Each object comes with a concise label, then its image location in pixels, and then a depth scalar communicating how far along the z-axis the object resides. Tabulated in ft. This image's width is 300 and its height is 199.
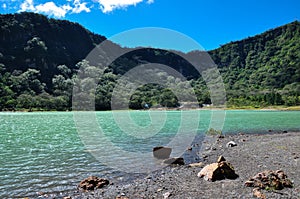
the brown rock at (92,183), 37.58
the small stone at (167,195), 32.14
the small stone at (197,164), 51.83
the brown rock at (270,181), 31.28
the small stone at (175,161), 54.75
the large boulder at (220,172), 37.91
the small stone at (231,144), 77.26
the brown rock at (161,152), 62.19
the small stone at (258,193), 28.37
